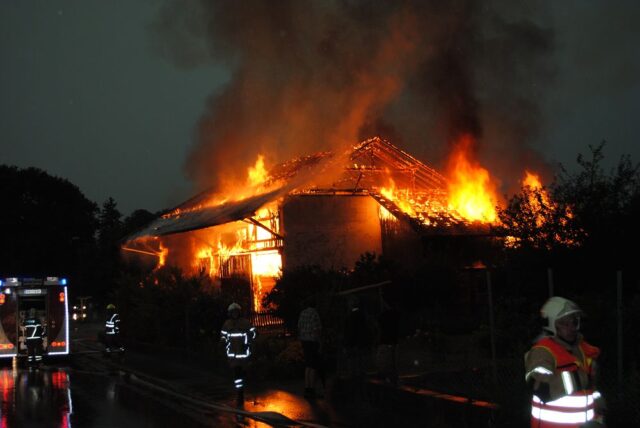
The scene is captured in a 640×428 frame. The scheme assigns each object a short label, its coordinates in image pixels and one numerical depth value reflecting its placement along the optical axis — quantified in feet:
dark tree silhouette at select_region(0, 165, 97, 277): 157.89
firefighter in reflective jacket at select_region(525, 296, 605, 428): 14.24
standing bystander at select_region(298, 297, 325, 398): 35.01
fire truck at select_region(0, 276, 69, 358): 60.44
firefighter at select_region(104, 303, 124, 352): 57.77
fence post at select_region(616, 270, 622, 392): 22.67
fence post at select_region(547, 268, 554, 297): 25.24
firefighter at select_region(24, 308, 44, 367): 57.26
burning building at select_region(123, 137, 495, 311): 79.36
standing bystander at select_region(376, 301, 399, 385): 34.71
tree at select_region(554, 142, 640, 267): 43.70
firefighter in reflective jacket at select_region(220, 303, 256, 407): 36.04
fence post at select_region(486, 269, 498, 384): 27.68
